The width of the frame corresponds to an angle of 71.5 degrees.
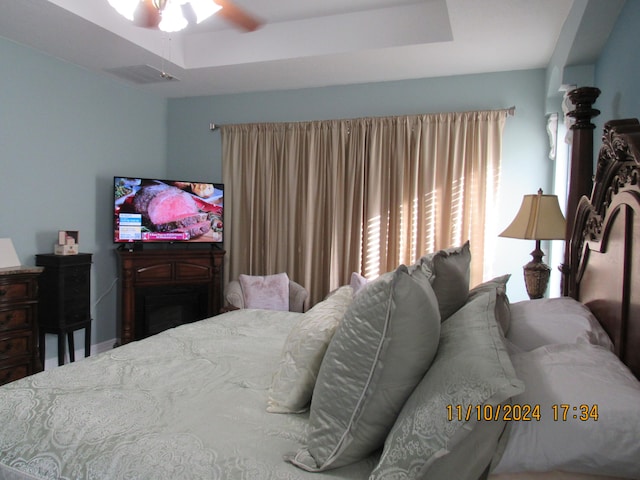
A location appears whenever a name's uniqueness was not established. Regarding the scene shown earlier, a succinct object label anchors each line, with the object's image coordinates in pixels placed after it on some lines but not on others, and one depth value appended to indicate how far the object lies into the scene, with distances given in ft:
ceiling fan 6.31
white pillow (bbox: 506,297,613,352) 4.73
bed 3.01
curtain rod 12.92
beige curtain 13.32
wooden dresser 10.02
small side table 11.58
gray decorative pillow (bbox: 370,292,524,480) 2.95
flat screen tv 13.94
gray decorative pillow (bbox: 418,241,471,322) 4.96
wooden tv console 14.01
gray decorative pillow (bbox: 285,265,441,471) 3.46
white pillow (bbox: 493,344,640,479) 2.88
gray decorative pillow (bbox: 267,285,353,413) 4.78
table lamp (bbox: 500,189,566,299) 8.21
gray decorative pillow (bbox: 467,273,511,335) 5.24
